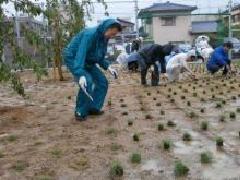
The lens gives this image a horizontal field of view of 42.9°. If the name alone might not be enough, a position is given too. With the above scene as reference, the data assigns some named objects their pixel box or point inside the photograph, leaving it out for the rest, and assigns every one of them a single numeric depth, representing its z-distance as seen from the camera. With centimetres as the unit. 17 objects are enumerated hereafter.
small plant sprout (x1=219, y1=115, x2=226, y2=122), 446
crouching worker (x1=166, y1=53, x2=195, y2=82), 820
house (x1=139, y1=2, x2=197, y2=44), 2440
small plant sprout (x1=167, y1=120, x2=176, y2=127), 431
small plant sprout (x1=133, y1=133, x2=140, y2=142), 373
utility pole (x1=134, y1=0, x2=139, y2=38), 1511
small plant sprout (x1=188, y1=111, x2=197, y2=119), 473
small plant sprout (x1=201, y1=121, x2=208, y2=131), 408
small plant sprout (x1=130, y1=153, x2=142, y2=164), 311
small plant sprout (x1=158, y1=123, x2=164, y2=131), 411
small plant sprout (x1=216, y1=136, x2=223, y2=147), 346
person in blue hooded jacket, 448
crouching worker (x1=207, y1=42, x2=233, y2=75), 887
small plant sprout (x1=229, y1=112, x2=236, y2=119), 460
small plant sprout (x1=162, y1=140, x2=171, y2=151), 344
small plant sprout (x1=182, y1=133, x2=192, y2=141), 371
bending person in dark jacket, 765
